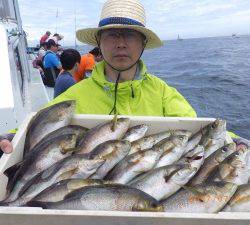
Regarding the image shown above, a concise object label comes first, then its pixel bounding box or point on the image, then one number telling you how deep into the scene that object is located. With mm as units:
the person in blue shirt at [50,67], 10703
